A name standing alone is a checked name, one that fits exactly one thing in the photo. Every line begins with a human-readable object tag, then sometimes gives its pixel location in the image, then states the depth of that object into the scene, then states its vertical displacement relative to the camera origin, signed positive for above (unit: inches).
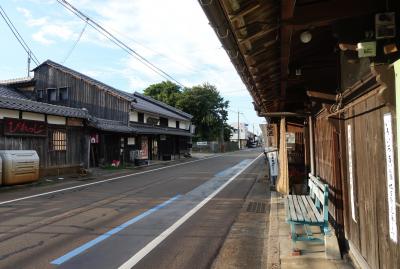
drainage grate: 439.8 -65.4
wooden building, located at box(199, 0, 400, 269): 140.8 +32.7
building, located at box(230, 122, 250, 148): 4611.2 +206.1
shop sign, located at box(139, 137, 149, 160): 1419.7 +16.7
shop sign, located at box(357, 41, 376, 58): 154.2 +38.9
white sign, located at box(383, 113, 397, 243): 137.0 -9.6
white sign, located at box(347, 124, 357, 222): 218.9 -13.1
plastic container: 628.9 -17.9
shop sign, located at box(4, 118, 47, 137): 716.0 +53.5
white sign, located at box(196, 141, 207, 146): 2674.7 +60.6
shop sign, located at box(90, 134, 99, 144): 1055.6 +42.0
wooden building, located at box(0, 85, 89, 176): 722.2 +46.5
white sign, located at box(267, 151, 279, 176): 605.6 -20.7
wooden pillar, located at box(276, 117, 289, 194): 434.6 -16.4
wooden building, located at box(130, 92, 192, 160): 1424.7 +99.1
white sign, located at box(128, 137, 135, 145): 1315.2 +42.9
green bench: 246.7 -43.1
